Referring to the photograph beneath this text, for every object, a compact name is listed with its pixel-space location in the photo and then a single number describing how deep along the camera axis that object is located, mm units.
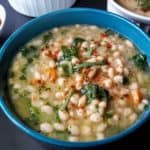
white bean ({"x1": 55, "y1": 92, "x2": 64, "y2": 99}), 299
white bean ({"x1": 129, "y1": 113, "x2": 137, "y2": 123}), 292
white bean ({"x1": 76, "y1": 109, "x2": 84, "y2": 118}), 290
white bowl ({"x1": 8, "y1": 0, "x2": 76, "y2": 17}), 375
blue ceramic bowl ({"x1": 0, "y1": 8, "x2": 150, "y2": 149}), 319
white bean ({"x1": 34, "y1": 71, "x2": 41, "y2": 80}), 311
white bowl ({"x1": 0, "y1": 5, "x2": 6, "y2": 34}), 375
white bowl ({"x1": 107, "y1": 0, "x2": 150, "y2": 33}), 349
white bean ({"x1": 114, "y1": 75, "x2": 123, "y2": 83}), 304
